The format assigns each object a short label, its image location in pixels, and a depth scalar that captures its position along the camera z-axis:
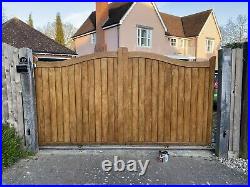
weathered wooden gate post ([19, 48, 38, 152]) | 4.09
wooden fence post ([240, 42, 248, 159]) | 3.95
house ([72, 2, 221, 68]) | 17.12
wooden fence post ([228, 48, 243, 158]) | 3.99
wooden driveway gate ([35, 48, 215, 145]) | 4.34
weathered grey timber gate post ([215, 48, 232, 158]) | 4.01
